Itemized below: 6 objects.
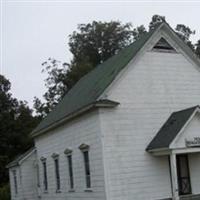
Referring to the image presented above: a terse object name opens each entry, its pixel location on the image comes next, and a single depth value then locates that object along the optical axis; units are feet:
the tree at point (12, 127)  192.24
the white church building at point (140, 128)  78.02
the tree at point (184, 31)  196.94
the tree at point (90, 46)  186.70
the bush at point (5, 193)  148.44
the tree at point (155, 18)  194.44
